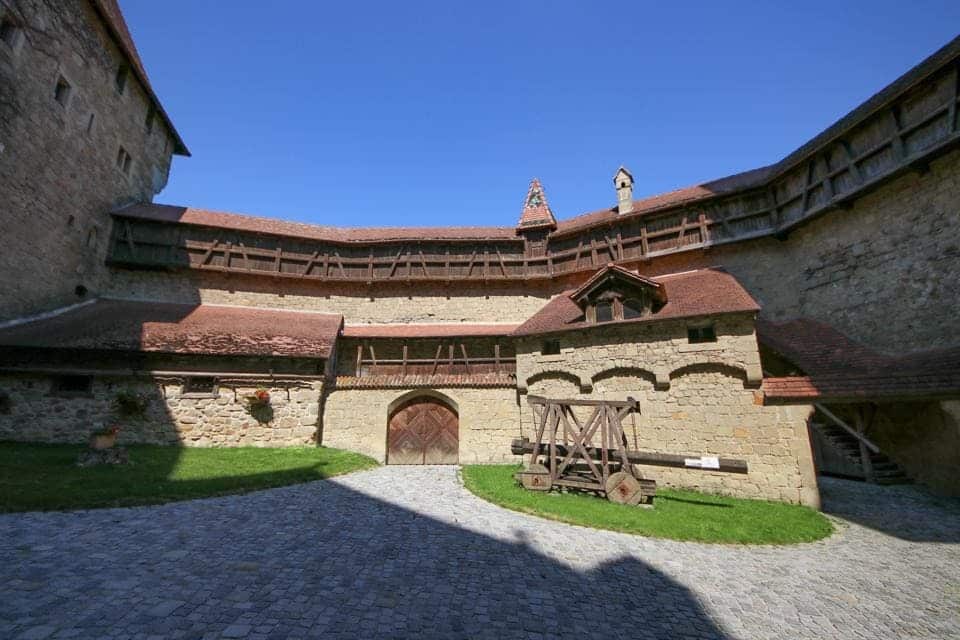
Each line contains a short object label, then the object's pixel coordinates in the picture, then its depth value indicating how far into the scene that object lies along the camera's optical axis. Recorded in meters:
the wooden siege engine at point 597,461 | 9.68
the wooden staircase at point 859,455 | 12.17
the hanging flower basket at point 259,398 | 13.75
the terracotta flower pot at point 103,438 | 10.08
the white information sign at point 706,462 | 9.04
